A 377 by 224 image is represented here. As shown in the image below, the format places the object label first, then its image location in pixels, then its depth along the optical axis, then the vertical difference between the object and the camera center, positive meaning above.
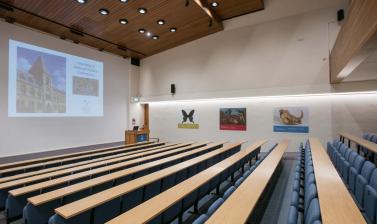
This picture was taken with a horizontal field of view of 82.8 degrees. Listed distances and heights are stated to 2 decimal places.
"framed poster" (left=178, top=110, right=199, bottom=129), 9.86 -0.28
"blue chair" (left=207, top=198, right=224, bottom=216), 1.86 -0.84
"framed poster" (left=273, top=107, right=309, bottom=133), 7.41 -0.20
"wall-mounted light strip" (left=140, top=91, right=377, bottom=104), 6.65 +0.63
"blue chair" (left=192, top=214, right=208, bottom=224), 1.69 -0.85
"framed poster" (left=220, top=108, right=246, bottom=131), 8.59 -0.21
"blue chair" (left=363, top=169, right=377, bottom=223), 2.36 -0.98
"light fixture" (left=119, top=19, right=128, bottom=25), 7.31 +3.21
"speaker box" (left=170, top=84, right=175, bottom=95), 10.24 +1.20
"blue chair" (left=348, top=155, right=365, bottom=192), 3.26 -0.89
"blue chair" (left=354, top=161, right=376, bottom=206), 2.82 -0.90
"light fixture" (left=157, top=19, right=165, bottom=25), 7.55 +3.31
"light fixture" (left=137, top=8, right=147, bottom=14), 6.70 +3.29
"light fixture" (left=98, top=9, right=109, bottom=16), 6.58 +3.21
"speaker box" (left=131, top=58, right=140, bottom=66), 11.30 +2.83
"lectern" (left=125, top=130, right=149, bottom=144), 8.94 -0.93
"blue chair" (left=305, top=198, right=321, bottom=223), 1.58 -0.77
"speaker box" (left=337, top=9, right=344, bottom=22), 6.70 +3.10
